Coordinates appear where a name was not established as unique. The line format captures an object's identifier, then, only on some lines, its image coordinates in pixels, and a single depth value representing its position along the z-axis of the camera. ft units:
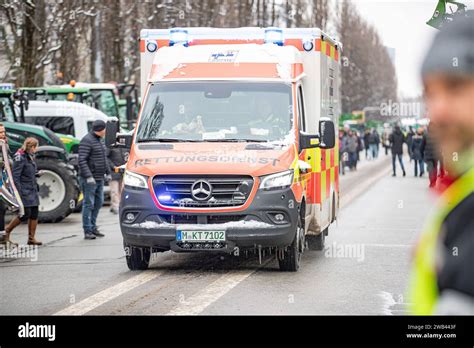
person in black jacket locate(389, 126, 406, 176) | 121.08
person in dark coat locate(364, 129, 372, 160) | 184.69
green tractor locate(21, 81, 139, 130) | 87.81
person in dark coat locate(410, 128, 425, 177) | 123.54
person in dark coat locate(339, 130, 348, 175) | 134.82
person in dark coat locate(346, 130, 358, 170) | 141.16
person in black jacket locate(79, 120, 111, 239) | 49.93
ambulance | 34.76
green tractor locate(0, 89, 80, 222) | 63.26
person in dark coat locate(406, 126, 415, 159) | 142.36
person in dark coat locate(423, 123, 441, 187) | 91.81
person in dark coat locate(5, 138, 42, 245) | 46.62
